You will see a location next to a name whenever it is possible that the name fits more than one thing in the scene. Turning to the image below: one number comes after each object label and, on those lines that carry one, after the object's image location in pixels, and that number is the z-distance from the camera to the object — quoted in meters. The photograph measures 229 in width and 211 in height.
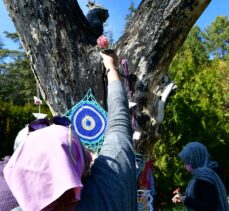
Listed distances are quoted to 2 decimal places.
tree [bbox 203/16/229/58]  34.11
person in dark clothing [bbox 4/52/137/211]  0.78
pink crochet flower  1.40
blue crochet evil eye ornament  1.72
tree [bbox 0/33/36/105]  22.08
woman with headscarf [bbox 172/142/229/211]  2.42
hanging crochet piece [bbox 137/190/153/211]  1.88
